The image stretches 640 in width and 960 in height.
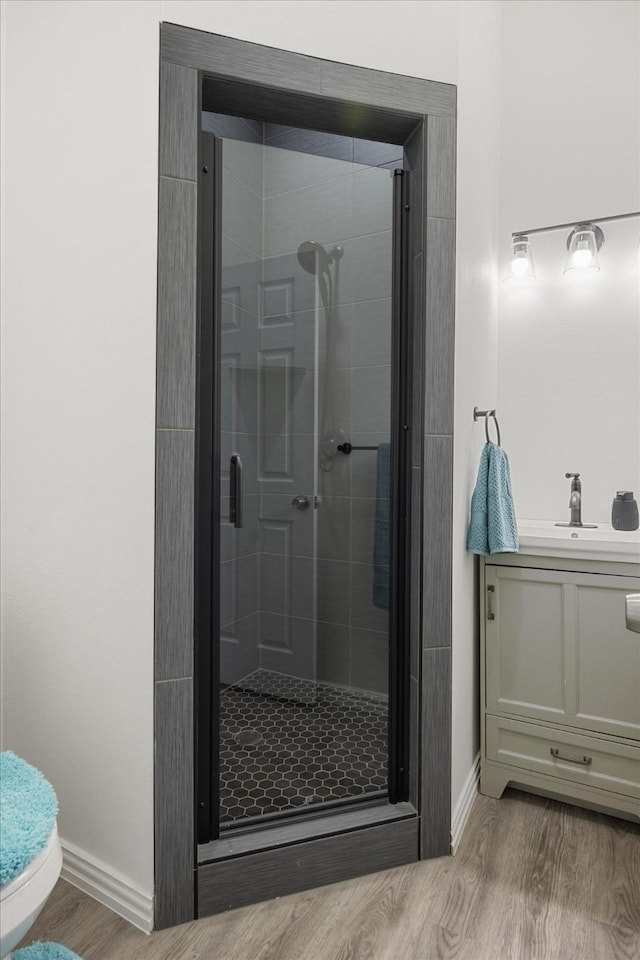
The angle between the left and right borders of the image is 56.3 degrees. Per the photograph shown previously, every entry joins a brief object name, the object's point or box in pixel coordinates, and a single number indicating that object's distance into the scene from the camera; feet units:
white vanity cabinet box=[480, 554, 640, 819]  6.10
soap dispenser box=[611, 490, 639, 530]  6.83
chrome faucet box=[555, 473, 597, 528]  7.32
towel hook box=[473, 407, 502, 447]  6.27
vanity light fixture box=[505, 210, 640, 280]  7.26
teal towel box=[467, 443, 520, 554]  6.12
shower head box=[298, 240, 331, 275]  6.00
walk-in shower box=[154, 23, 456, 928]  4.75
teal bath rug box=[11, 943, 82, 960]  4.33
